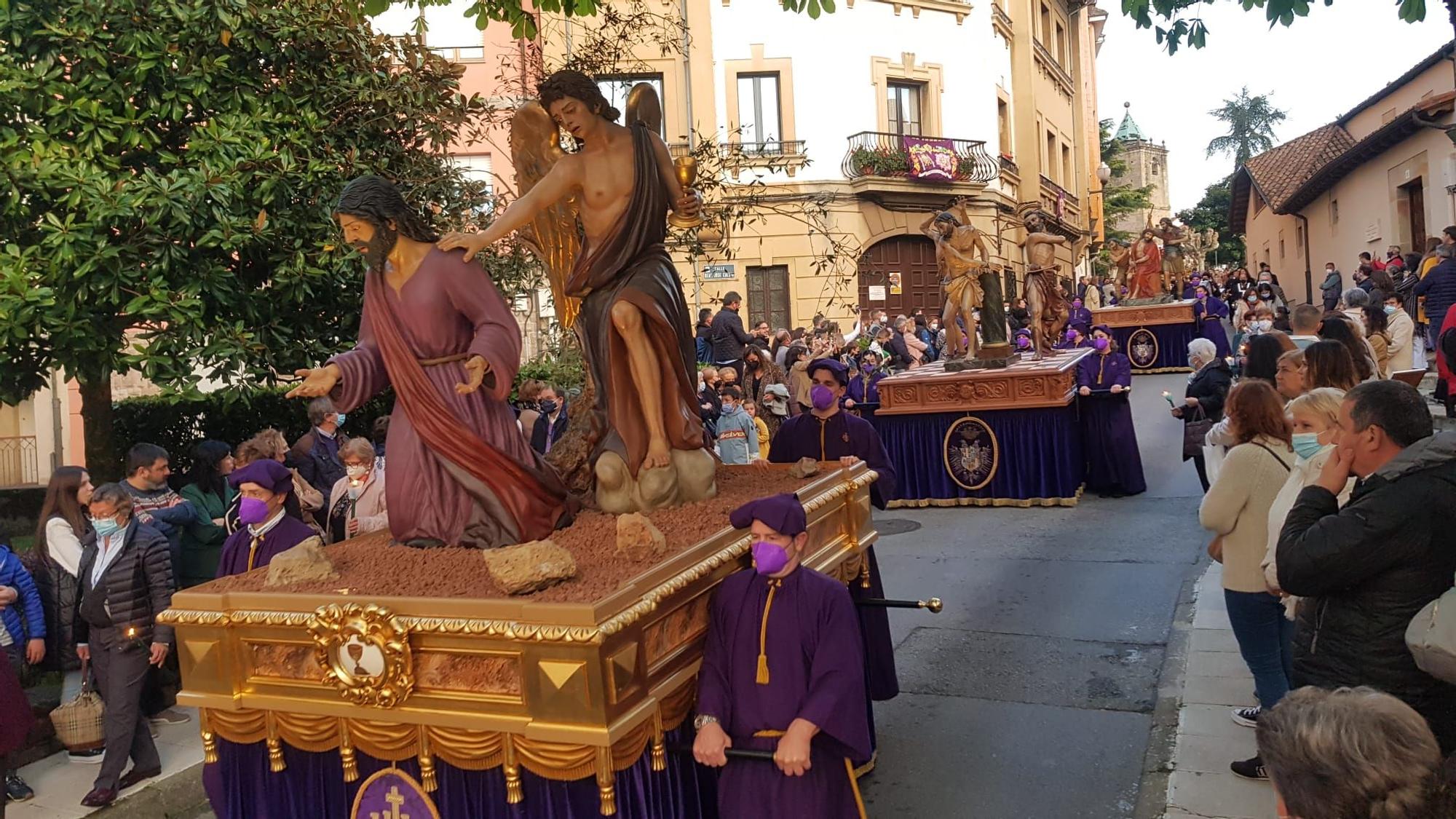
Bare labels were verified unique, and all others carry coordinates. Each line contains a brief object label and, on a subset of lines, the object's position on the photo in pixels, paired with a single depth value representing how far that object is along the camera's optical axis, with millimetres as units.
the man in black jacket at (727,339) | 13305
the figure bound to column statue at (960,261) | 12125
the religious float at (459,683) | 2904
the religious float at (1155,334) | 20750
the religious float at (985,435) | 10945
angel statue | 4176
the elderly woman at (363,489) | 5797
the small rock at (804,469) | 4887
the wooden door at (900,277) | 24203
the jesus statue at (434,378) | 3754
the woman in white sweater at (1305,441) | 4020
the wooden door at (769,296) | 22750
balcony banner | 23656
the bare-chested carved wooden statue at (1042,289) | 14266
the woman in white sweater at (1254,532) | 4555
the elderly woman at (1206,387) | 8812
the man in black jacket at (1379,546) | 2984
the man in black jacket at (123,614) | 5219
